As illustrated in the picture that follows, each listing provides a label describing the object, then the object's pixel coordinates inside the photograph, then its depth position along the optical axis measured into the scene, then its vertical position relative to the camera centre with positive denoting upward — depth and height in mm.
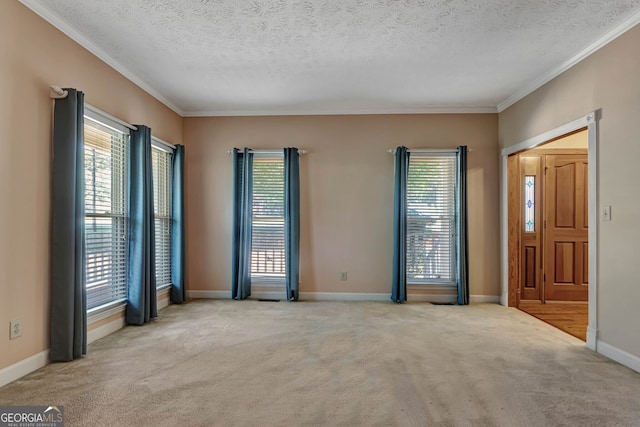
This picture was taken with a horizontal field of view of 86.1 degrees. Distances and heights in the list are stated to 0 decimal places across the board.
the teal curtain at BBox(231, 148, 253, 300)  4895 -277
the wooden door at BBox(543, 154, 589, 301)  4977 -215
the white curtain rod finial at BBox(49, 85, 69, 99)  2713 +938
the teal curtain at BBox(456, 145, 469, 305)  4711 -310
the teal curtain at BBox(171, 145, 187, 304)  4730 -274
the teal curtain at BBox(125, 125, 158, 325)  3705 -231
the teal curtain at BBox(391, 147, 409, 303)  4719 -208
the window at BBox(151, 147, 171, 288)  4480 +0
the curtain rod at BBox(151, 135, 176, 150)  4276 +896
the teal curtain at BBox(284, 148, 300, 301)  4852 -183
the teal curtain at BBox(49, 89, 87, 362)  2715 -229
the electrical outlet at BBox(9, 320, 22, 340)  2400 -845
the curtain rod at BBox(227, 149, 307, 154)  4965 +883
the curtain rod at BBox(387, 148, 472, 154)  4809 +889
